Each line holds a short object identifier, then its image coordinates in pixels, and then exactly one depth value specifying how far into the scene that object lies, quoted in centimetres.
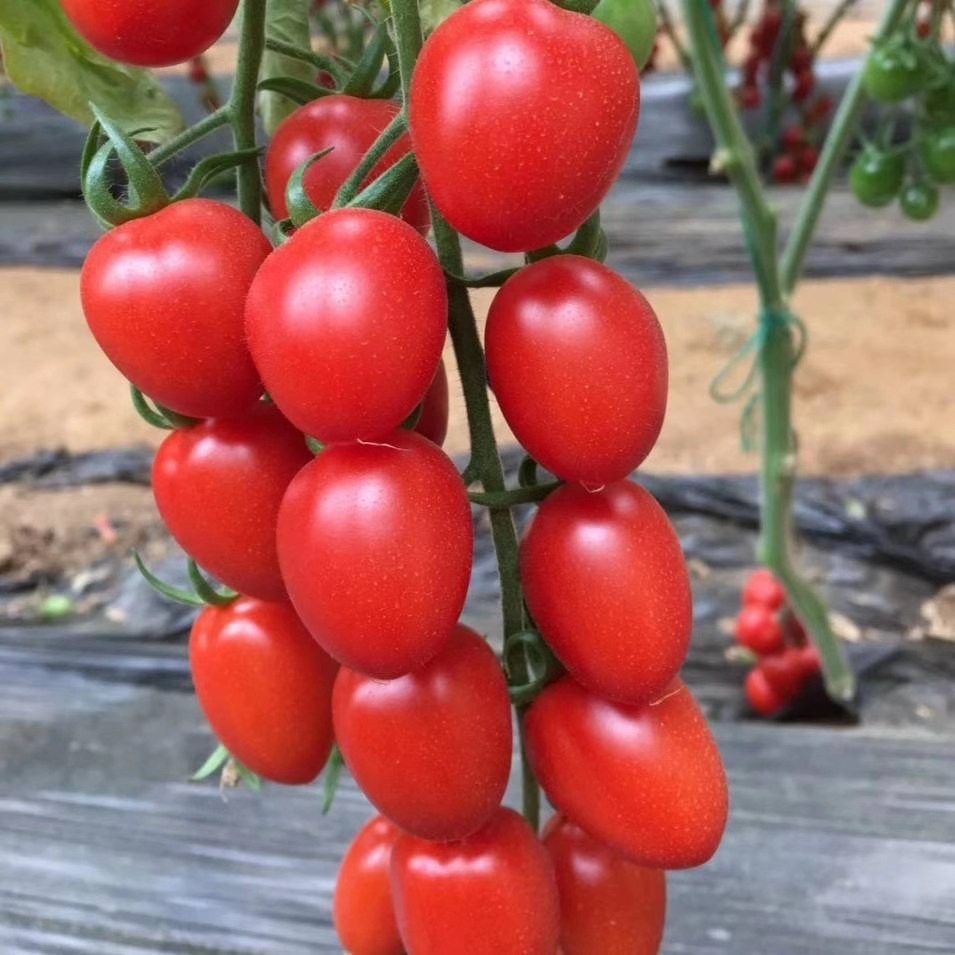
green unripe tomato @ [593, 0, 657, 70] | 37
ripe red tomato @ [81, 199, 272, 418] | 32
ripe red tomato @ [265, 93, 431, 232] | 35
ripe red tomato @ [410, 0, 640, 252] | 27
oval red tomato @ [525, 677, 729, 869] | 36
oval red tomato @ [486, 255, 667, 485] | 31
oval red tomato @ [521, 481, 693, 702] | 34
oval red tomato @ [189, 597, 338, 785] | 42
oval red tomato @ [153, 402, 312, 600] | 36
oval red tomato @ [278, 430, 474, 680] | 30
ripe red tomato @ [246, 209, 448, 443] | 29
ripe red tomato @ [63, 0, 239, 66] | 31
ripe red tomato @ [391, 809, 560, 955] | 39
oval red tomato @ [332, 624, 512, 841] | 35
